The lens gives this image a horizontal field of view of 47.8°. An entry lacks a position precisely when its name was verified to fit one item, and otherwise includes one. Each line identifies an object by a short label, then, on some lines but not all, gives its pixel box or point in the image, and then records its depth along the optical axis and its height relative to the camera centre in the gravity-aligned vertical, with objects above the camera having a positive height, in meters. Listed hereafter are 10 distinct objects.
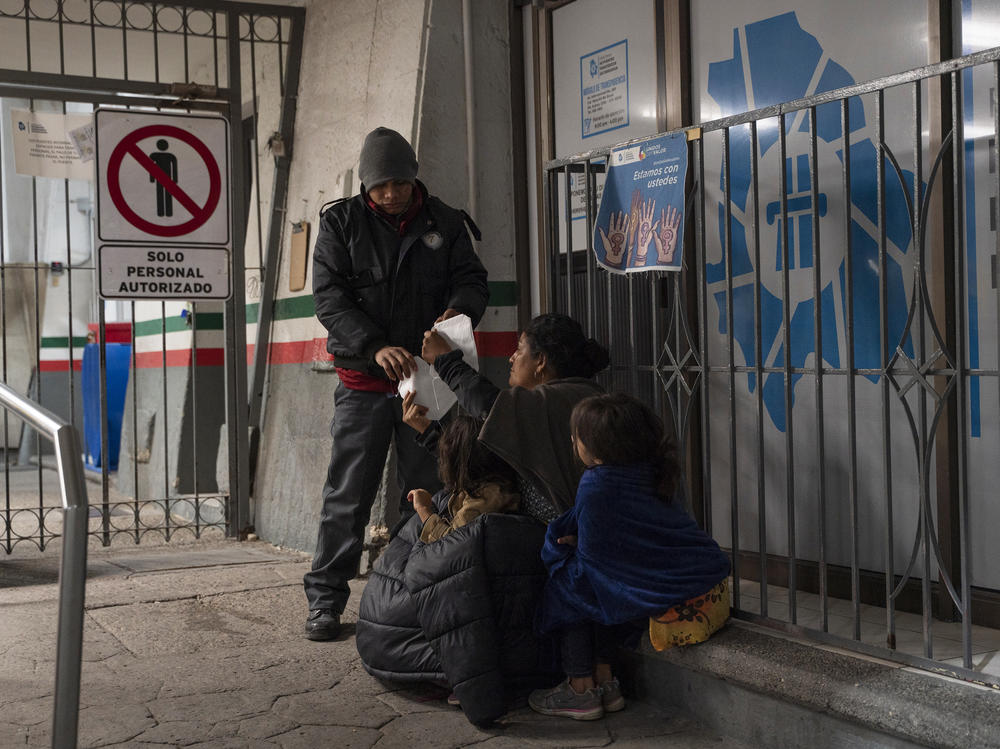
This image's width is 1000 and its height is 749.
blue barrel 9.78 -0.13
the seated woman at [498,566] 3.18 -0.57
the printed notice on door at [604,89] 4.79 +1.20
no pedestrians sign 5.34 +0.83
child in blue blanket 3.08 -0.50
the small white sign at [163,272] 5.33 +0.50
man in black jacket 4.08 +0.20
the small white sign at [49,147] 5.89 +1.22
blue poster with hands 3.67 +0.53
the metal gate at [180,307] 5.82 +0.44
